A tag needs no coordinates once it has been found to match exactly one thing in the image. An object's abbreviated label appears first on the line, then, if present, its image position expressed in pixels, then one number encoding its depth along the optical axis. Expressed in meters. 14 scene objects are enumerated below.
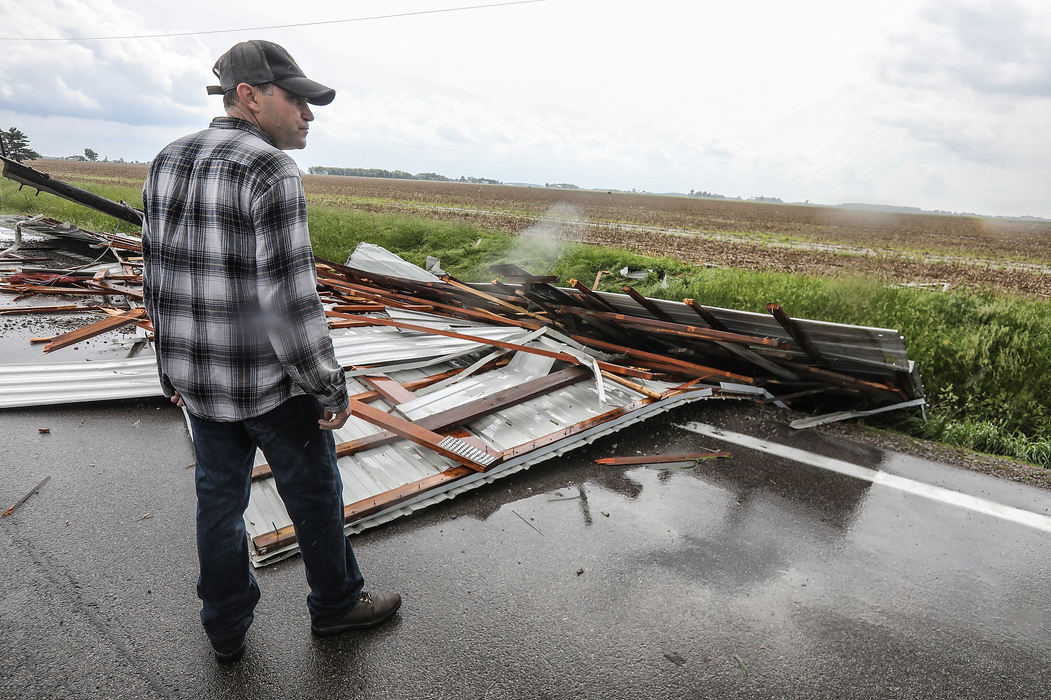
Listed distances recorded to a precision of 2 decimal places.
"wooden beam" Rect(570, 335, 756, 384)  5.02
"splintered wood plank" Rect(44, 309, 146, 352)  6.03
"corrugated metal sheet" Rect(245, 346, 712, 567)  3.23
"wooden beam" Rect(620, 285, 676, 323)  5.44
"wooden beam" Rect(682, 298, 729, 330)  4.96
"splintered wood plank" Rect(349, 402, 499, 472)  3.52
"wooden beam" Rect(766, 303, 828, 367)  4.54
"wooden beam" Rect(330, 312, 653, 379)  5.00
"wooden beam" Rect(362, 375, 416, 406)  4.42
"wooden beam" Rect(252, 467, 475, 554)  2.87
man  1.83
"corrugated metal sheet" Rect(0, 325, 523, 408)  4.72
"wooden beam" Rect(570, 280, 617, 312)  5.79
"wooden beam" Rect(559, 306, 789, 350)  4.93
